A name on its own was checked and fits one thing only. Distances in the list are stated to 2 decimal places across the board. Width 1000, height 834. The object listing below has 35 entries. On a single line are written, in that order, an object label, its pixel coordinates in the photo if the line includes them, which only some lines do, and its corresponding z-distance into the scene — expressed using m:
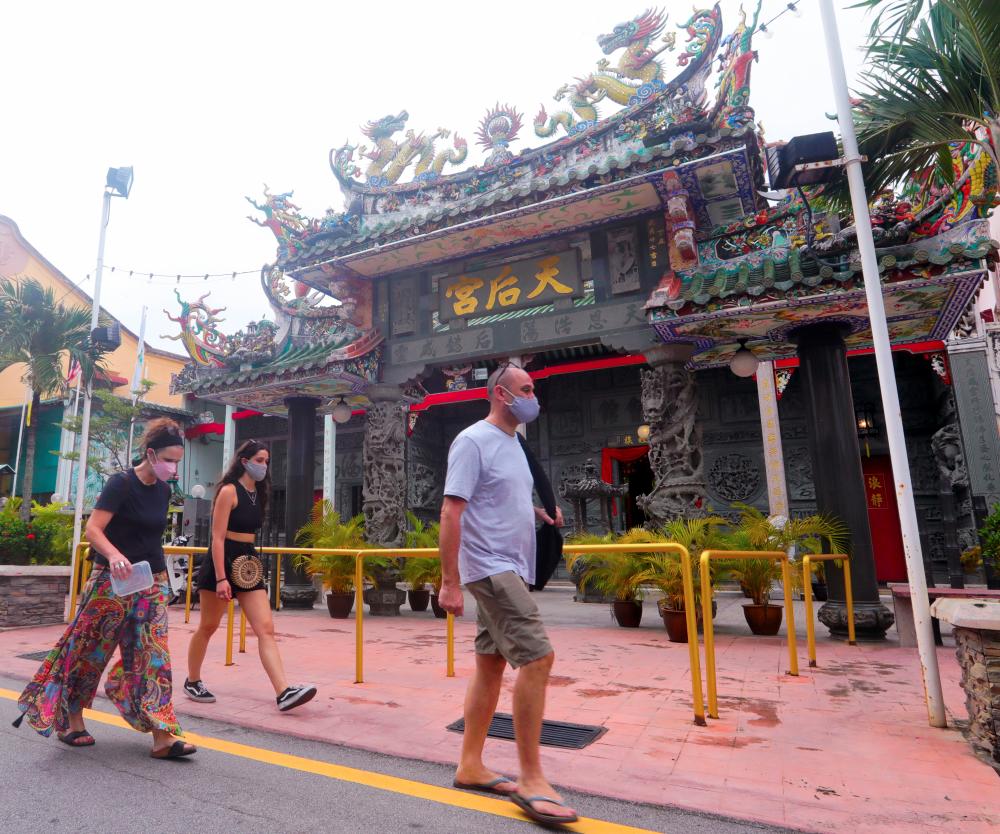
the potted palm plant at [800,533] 6.98
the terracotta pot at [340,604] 9.70
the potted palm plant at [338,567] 9.66
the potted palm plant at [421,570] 9.50
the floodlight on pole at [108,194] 10.93
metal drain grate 3.63
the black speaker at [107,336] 9.20
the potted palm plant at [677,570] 7.07
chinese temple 7.36
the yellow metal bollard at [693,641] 3.91
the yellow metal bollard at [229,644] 5.88
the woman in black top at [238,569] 4.28
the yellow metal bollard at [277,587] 10.15
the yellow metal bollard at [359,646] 5.19
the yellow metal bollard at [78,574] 8.07
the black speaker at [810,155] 4.74
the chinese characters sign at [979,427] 12.07
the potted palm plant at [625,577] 7.74
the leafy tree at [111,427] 21.61
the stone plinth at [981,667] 3.22
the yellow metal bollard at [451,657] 5.27
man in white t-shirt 2.64
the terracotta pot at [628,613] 8.20
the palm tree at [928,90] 5.21
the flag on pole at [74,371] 19.56
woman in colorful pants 3.46
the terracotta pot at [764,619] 7.32
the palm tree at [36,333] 14.91
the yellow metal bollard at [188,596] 8.80
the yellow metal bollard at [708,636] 3.88
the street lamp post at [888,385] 3.84
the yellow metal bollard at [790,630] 5.07
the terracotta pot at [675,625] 7.04
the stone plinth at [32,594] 8.63
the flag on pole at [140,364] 24.78
